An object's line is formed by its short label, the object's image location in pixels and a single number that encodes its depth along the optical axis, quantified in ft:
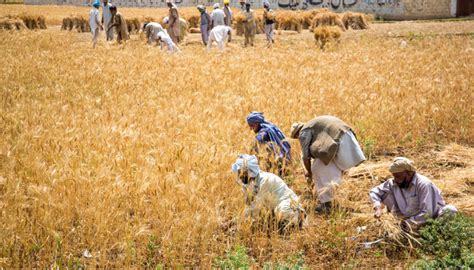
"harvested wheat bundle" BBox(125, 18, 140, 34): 86.63
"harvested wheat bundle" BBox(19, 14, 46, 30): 90.33
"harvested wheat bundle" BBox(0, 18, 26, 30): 82.92
